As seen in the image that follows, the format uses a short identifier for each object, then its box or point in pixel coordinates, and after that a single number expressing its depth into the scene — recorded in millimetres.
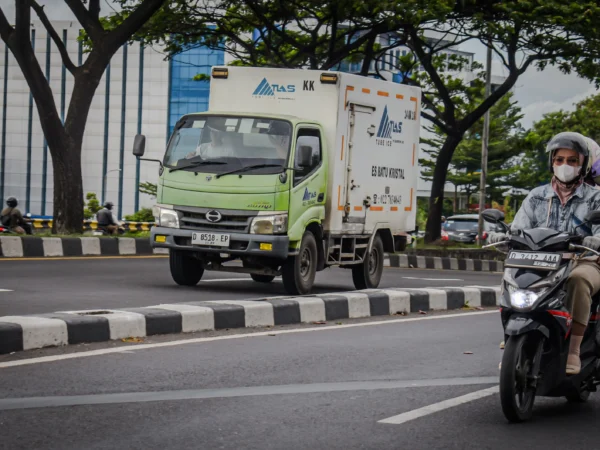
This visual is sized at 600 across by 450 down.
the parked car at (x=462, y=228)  52875
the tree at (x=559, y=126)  57562
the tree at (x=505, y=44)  26891
